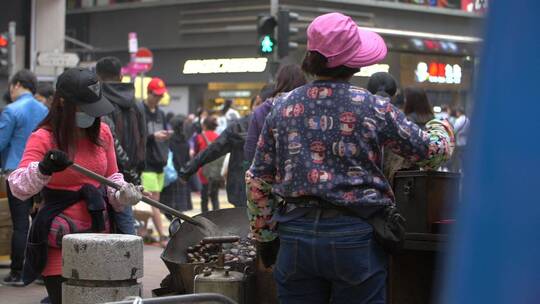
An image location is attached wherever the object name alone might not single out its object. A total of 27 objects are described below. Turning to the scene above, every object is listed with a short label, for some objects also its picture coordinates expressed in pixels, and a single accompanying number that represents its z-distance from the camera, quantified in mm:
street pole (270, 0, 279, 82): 16594
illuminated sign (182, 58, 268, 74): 33625
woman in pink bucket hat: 3568
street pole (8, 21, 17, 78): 20606
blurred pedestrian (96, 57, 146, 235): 8430
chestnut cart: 4609
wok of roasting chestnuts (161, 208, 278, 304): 5508
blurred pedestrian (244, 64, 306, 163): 7004
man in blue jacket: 8945
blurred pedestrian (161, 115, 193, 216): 13133
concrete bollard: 4832
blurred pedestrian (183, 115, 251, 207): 9375
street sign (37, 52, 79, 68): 19344
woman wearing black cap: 5156
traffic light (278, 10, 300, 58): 16281
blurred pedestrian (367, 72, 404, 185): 7600
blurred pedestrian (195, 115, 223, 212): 15906
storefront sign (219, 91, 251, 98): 34256
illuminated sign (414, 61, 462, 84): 20406
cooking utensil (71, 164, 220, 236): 4777
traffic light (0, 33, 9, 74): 20656
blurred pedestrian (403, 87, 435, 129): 7840
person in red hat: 11148
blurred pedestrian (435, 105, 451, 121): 20859
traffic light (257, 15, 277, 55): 16391
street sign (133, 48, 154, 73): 26047
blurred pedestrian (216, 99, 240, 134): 25269
